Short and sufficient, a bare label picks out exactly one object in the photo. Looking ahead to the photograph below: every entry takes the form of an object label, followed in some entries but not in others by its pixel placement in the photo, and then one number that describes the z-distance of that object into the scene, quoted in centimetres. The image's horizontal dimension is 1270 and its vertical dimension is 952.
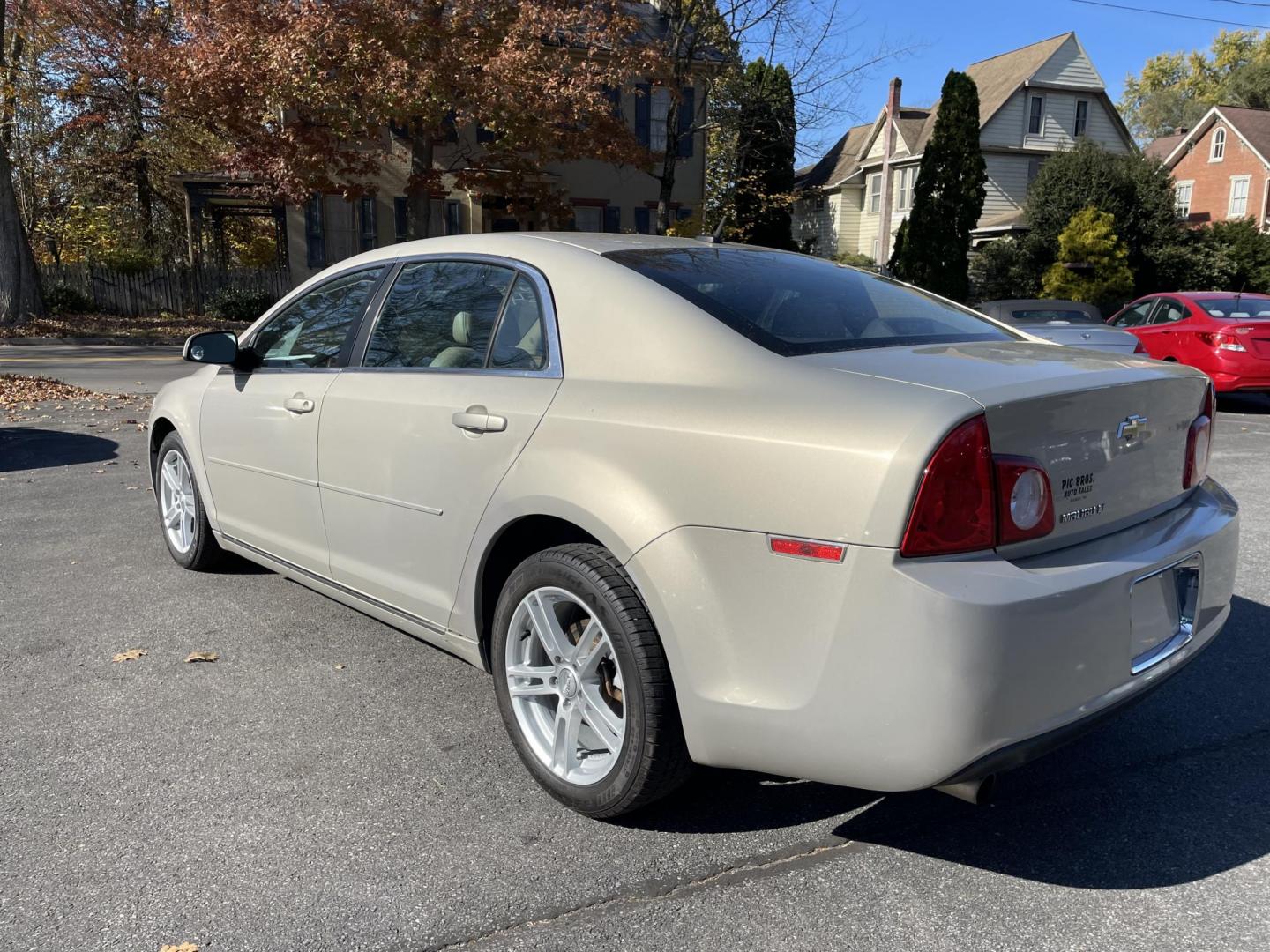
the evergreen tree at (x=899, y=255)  3256
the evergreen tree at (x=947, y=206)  3112
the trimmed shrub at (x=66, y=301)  2412
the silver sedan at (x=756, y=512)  217
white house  3869
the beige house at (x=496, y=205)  2666
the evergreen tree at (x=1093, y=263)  2680
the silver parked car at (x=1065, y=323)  1114
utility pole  3553
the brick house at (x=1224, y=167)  4025
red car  1139
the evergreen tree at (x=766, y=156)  2709
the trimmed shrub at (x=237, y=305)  2484
